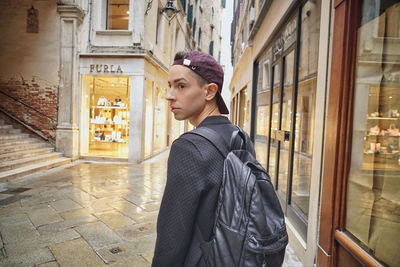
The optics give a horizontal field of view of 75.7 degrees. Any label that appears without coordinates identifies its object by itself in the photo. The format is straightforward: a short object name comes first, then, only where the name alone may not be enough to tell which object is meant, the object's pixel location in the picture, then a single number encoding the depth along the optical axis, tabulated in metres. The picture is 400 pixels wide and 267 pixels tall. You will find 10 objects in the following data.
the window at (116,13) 9.69
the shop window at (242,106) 11.91
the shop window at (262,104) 6.79
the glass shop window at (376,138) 1.87
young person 0.94
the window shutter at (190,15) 16.78
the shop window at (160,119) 11.99
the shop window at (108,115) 10.12
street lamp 9.38
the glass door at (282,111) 4.60
